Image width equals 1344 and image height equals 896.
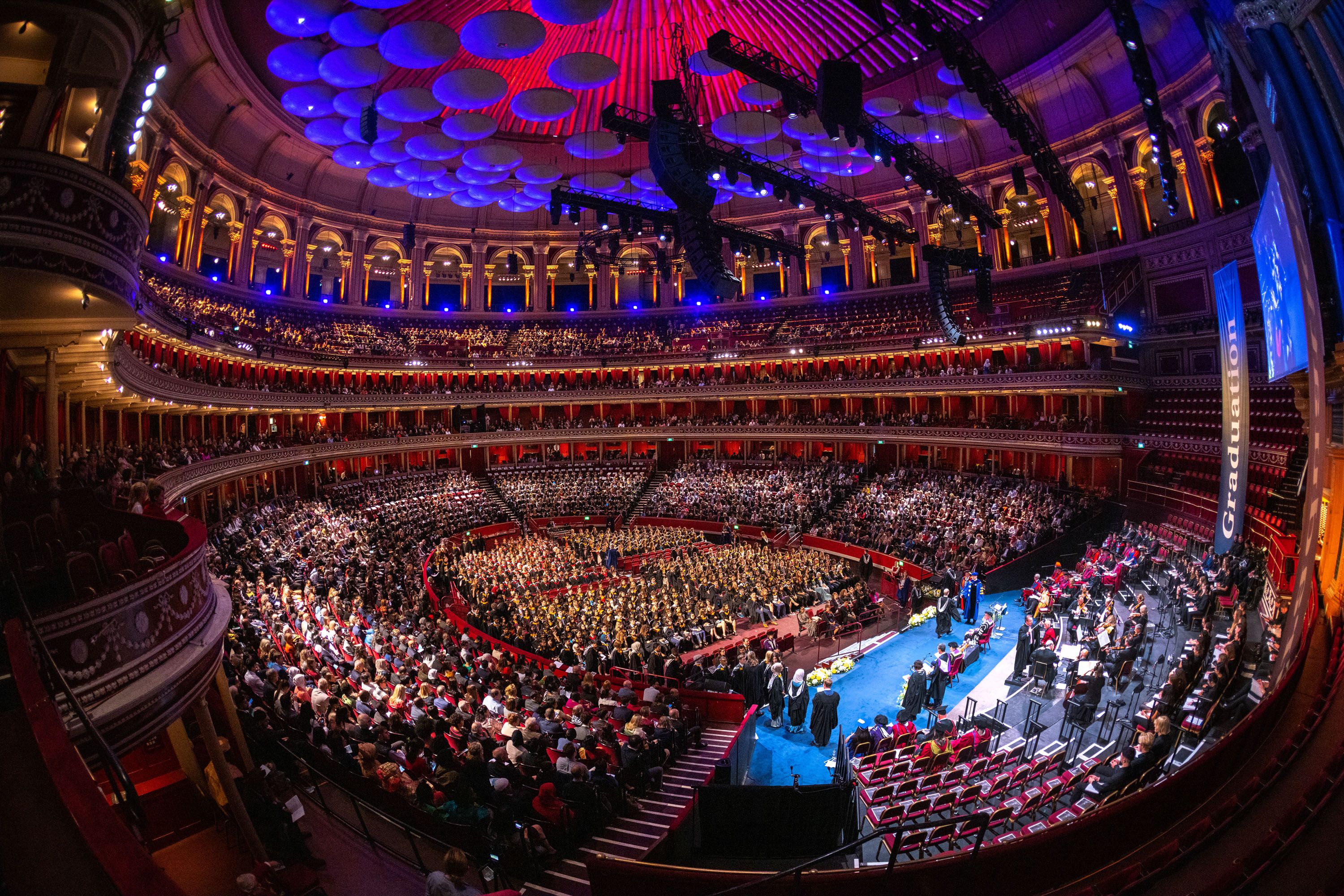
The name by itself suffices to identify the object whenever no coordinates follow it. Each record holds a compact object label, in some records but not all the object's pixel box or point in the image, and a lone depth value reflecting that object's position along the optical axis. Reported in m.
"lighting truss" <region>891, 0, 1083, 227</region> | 12.88
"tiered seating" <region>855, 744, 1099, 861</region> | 7.36
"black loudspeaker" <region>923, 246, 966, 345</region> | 22.11
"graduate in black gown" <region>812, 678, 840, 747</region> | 11.35
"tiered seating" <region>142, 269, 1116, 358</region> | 28.75
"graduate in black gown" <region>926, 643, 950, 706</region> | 12.16
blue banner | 7.66
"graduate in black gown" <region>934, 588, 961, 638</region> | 16.48
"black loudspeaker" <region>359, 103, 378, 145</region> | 18.34
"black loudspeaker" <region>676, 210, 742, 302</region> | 14.62
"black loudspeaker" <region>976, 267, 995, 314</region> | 22.66
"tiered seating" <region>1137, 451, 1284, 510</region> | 16.50
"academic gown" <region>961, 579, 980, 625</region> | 17.34
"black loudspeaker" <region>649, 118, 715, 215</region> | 13.85
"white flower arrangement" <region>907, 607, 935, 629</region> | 17.31
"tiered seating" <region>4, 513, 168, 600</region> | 5.44
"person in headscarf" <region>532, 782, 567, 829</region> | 7.34
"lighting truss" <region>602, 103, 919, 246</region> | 16.73
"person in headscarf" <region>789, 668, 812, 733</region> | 12.06
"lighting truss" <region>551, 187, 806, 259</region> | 21.42
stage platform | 10.99
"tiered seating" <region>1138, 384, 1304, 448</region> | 17.86
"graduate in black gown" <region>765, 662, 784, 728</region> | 12.24
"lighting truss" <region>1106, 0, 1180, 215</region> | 12.44
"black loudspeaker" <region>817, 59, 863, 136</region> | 12.65
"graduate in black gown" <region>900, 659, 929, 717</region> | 11.70
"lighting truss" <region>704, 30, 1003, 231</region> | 14.44
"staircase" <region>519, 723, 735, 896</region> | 6.96
